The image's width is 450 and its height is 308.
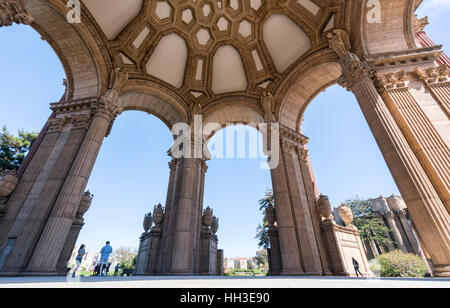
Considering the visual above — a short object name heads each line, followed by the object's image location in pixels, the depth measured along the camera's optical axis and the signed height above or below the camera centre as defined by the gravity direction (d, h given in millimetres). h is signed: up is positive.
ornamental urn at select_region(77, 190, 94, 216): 9320 +2712
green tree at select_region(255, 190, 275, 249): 23859 +4527
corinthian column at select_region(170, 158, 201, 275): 9969 +2363
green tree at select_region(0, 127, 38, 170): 17328 +9721
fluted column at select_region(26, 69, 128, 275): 6457 +2737
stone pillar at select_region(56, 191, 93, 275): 8047 +1571
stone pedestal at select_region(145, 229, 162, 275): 10992 +978
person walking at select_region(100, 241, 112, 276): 9211 +684
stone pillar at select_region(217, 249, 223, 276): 14178 +519
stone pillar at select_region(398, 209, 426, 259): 23894 +4232
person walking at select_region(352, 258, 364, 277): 9212 +142
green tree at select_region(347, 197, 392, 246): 26708 +5233
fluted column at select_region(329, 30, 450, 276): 4875 +2545
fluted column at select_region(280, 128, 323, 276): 9062 +3082
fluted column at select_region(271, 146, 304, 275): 8672 +1875
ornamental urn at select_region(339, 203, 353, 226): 10727 +2610
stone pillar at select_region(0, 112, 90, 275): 6703 +2741
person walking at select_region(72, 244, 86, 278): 8205 +668
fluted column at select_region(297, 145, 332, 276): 9491 +3459
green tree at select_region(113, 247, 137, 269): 49153 +3713
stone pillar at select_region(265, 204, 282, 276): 10250 +1150
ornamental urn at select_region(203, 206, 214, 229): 13320 +3032
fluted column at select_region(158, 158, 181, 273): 10734 +2722
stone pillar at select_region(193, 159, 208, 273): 11711 +3160
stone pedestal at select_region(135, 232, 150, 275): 11383 +910
